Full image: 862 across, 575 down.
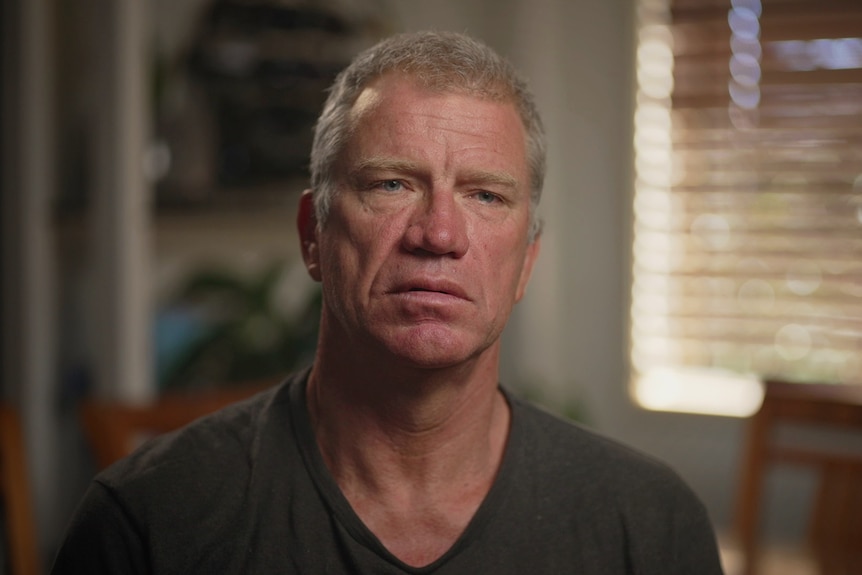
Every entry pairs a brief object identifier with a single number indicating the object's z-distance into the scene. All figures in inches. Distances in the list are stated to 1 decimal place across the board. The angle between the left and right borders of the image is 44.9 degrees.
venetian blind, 107.7
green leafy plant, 113.1
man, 40.3
